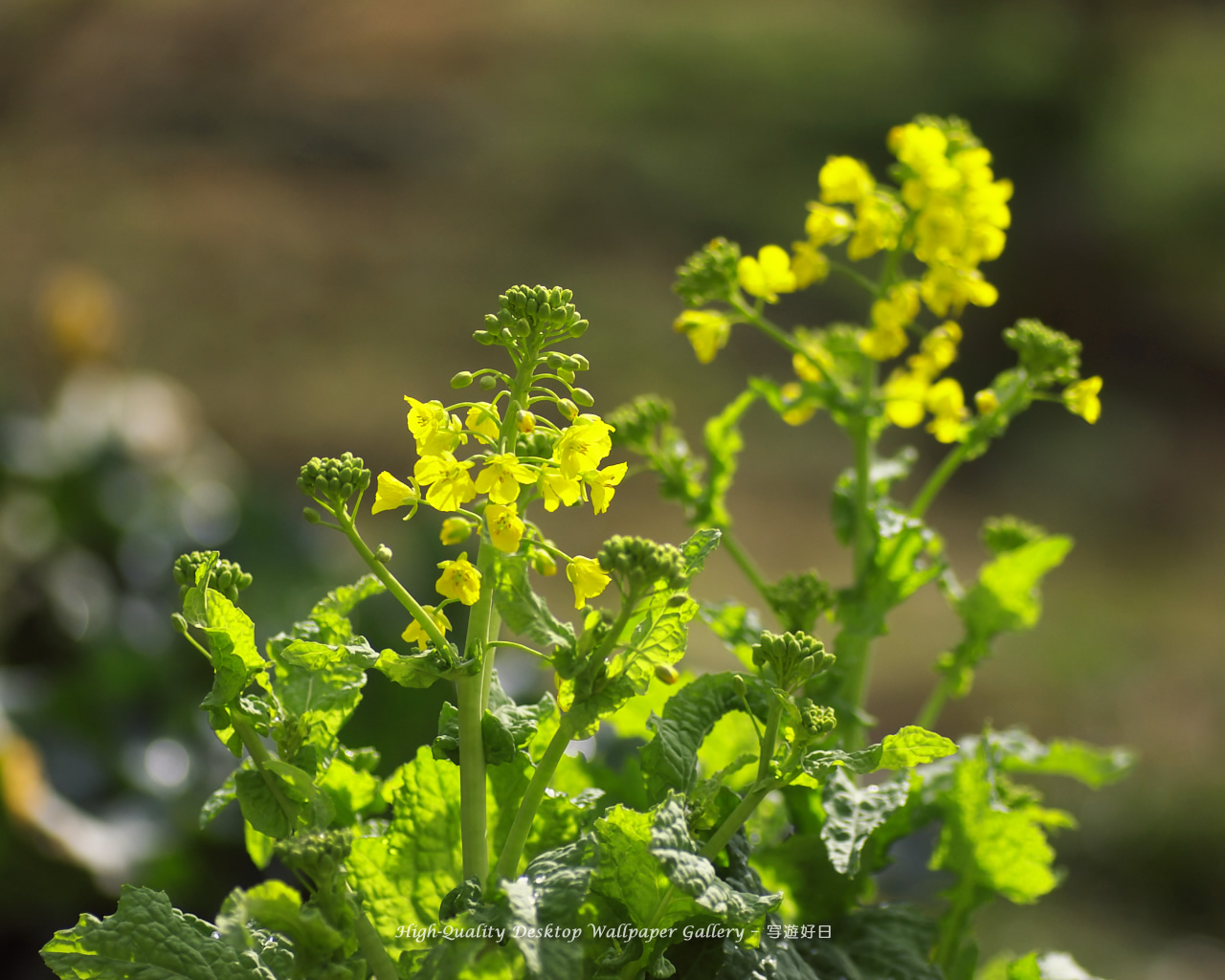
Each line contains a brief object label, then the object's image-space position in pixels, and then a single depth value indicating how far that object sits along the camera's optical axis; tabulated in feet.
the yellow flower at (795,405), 4.96
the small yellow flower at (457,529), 4.46
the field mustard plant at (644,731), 4.45
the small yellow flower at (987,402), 4.87
